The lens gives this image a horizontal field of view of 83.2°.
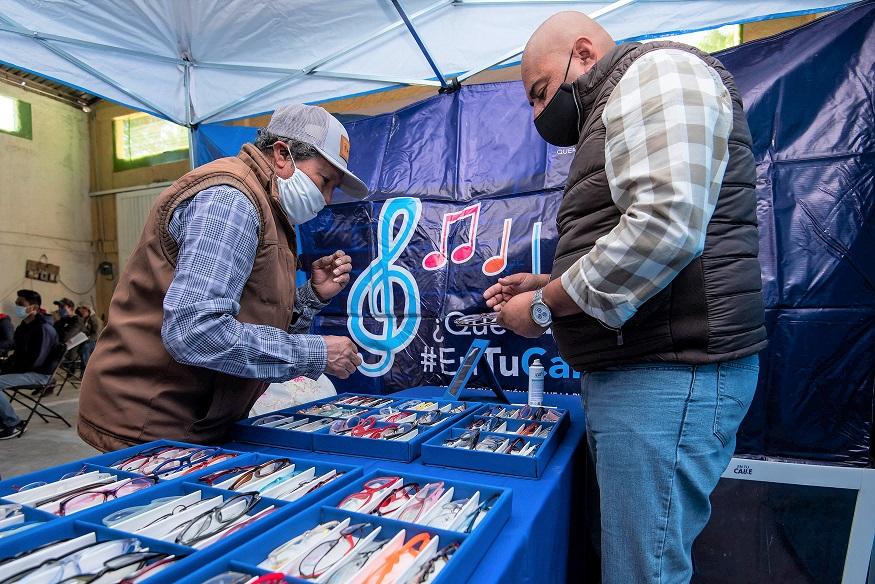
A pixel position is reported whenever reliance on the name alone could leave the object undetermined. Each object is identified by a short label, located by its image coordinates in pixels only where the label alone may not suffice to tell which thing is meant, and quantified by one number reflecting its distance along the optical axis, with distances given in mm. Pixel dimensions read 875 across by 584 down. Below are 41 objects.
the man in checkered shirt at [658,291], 784
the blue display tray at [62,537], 596
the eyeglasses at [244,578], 541
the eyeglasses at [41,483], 820
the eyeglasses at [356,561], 576
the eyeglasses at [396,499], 749
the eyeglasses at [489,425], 1215
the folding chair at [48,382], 4324
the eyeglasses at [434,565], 564
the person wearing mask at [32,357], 4395
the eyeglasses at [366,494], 767
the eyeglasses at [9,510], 711
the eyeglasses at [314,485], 822
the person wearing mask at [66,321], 6252
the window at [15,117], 9062
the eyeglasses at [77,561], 554
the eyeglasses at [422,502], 728
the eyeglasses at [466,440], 1073
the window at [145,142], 9727
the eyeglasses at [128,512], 685
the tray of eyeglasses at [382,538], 570
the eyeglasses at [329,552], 581
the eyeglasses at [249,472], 849
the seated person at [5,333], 5160
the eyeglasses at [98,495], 739
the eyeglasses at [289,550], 606
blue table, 670
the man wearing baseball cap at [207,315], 1034
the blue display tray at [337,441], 1056
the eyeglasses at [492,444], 1057
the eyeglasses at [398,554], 574
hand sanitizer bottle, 1694
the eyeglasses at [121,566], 558
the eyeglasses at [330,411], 1358
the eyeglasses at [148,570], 544
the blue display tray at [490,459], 947
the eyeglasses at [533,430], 1152
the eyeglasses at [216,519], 659
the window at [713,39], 3234
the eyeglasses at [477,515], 686
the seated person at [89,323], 8398
